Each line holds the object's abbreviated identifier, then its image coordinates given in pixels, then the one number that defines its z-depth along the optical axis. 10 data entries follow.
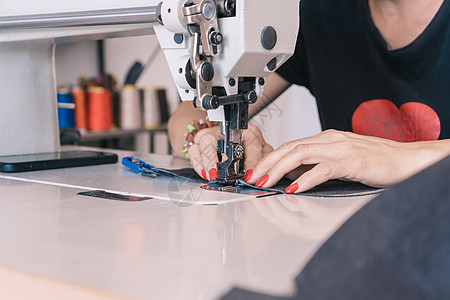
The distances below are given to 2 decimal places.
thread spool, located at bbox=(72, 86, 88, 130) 3.50
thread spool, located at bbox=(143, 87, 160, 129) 3.73
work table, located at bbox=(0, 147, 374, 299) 0.48
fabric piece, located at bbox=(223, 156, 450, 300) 0.40
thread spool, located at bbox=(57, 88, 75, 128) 2.19
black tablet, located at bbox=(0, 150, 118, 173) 1.12
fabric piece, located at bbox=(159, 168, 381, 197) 0.87
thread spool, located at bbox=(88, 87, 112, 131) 3.54
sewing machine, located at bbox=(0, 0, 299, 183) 0.86
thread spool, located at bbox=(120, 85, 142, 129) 3.66
